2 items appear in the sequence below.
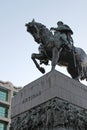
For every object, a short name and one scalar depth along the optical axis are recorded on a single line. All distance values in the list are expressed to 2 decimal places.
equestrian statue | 15.09
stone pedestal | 12.77
